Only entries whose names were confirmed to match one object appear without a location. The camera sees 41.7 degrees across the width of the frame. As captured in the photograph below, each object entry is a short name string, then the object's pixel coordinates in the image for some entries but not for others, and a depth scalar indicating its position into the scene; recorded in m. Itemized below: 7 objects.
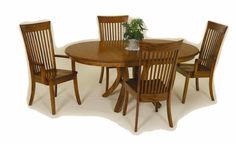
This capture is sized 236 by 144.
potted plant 3.44
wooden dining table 3.16
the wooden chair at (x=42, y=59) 3.46
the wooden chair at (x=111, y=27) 4.38
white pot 3.49
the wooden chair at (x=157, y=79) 2.85
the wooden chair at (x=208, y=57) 3.75
